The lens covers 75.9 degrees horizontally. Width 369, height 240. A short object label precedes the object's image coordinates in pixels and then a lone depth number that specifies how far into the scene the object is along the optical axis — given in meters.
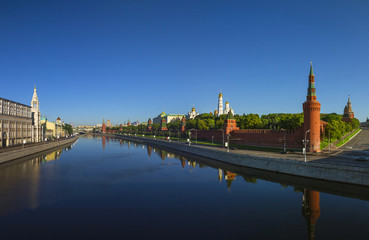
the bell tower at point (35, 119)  96.80
